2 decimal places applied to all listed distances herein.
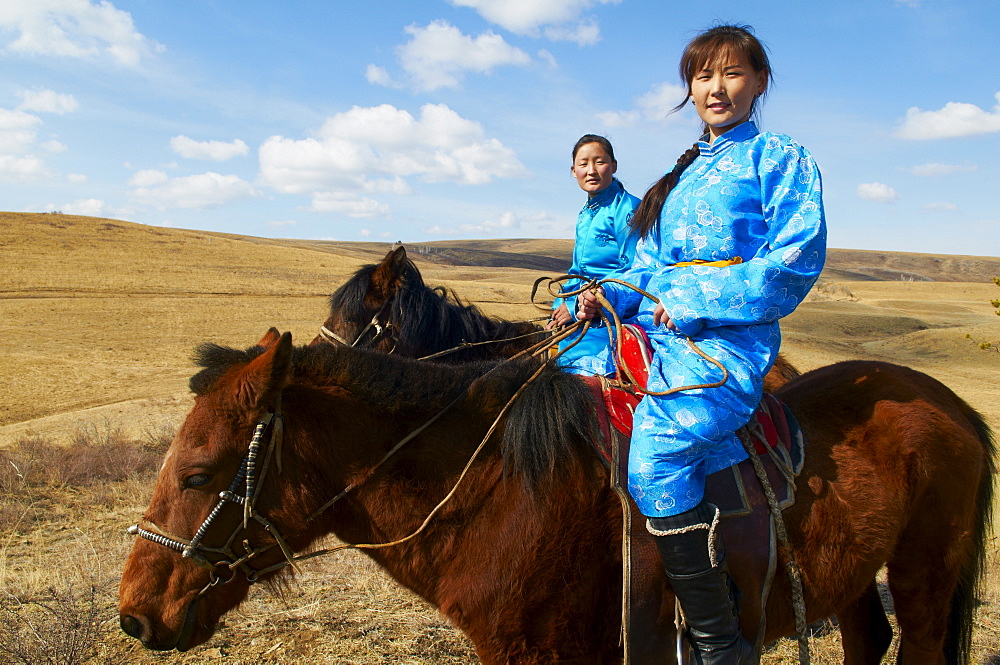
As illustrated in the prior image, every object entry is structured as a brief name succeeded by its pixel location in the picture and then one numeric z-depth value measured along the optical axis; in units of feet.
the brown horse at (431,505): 6.88
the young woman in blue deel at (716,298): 7.06
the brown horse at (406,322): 16.90
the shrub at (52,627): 10.87
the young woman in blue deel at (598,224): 14.33
